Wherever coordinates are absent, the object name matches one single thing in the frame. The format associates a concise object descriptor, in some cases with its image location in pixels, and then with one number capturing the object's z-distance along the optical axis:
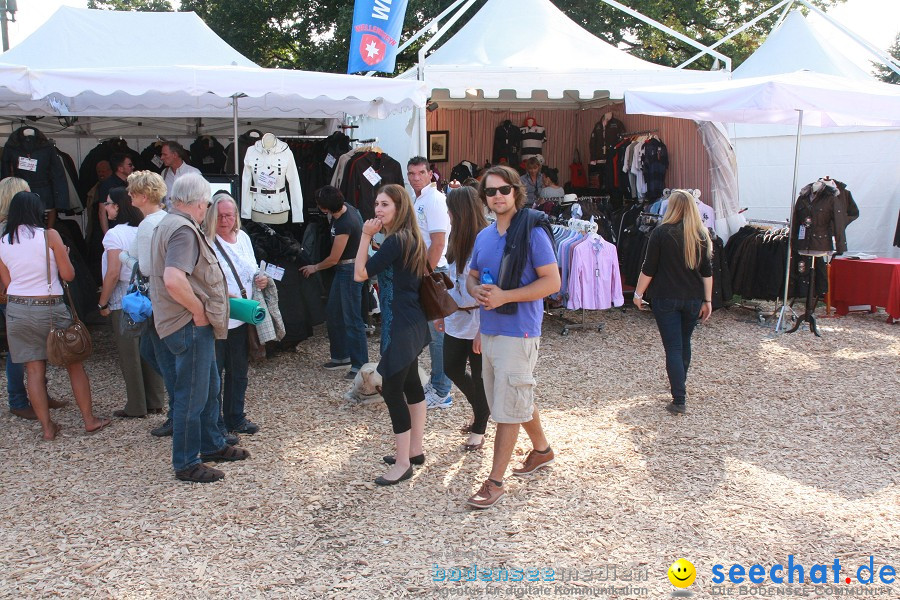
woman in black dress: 3.62
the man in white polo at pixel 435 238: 4.74
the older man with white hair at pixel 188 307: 3.42
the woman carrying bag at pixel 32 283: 4.24
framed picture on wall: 10.52
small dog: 5.07
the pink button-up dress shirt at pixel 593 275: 7.14
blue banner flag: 7.61
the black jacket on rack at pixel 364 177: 7.25
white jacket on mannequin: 6.63
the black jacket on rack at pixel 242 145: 7.53
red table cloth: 8.02
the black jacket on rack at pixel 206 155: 8.71
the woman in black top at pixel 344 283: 5.60
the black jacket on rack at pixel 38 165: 7.02
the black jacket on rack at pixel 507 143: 10.62
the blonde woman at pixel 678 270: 4.84
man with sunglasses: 3.27
